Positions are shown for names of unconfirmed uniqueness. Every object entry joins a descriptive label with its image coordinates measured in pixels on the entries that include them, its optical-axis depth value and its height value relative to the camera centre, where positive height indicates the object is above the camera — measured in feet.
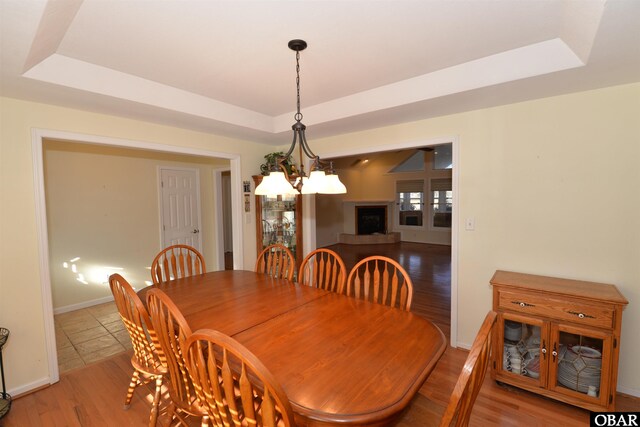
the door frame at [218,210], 17.28 -0.74
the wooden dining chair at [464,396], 2.89 -2.17
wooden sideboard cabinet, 6.07 -3.25
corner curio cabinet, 13.03 -1.13
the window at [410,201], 27.45 -0.43
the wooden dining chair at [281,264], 8.24 -2.00
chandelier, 5.51 +0.35
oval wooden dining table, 3.22 -2.24
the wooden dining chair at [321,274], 7.18 -2.00
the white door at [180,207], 15.25 -0.46
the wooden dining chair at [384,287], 6.02 -1.97
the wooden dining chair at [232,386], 2.88 -2.10
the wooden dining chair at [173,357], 4.28 -2.43
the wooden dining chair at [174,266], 8.27 -2.05
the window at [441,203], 25.93 -0.60
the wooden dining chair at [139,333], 5.00 -2.54
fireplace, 28.22 -2.24
